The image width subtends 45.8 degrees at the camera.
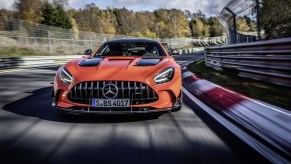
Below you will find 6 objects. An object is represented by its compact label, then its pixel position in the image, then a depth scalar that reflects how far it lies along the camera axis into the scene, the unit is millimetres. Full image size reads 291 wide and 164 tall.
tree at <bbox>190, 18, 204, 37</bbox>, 142000
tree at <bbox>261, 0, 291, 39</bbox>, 9508
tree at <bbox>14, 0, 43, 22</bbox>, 53969
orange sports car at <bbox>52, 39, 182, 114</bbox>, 4324
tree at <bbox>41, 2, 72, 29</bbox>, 52281
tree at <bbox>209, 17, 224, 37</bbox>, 127312
